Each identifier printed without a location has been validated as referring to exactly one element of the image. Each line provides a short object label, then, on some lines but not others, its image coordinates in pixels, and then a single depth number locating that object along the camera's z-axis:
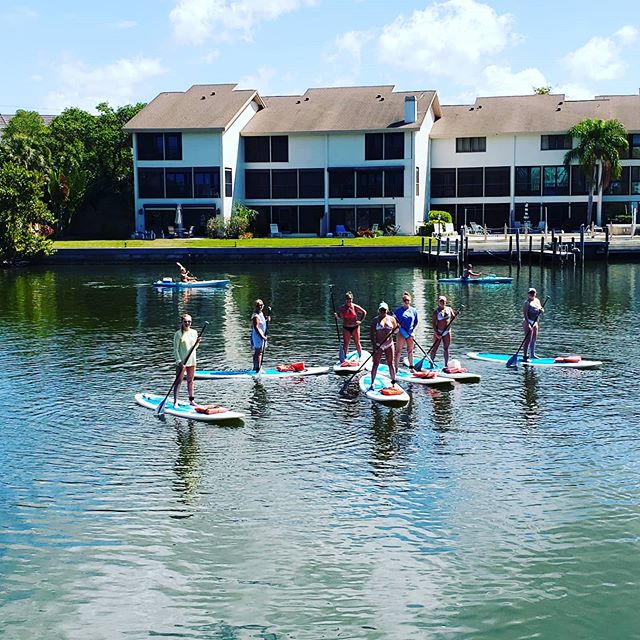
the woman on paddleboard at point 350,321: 29.53
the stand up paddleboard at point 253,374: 29.20
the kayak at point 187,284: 58.81
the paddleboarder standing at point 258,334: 27.77
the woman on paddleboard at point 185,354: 23.84
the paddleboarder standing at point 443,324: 28.67
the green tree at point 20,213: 78.31
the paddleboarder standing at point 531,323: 29.39
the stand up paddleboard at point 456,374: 28.52
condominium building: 88.94
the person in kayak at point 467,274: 60.69
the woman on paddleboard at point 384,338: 25.28
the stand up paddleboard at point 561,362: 30.31
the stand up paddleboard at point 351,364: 29.81
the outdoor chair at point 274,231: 90.25
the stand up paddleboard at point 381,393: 25.56
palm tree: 85.44
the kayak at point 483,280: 60.41
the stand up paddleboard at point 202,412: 23.91
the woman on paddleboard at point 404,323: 27.56
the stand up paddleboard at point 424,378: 27.91
